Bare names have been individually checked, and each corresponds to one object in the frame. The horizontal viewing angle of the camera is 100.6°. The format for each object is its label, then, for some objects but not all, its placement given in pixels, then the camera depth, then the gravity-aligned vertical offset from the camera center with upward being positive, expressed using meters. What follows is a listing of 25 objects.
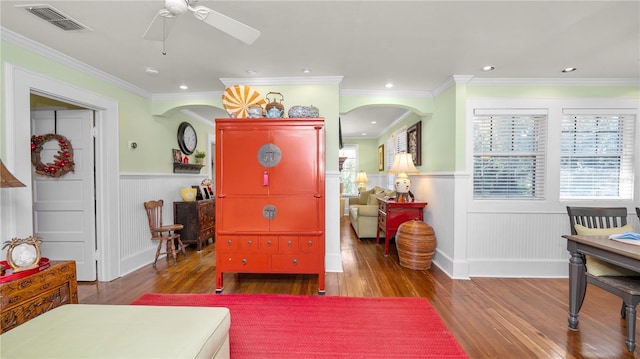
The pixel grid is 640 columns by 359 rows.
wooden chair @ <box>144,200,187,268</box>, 3.65 -0.76
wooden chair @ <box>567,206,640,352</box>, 1.78 -0.77
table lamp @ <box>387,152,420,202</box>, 3.86 +0.03
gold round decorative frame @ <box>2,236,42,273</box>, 1.77 -0.54
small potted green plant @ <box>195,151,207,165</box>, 5.03 +0.35
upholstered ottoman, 1.14 -0.76
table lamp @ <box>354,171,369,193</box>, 7.54 -0.15
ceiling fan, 1.39 +0.89
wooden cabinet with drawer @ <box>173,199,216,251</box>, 4.18 -0.72
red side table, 3.86 -0.57
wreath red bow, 2.88 +0.19
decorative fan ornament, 2.95 +0.82
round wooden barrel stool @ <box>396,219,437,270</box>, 3.40 -0.92
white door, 3.01 -0.28
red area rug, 1.86 -1.22
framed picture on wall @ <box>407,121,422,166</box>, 4.27 +0.55
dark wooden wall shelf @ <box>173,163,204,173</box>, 4.36 +0.12
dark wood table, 1.78 -0.59
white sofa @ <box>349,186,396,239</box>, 4.82 -0.81
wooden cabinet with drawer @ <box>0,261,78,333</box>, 1.62 -0.80
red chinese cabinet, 2.68 -0.22
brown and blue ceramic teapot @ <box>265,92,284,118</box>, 2.78 +0.68
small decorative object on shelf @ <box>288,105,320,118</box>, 2.80 +0.66
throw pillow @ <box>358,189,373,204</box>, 6.02 -0.50
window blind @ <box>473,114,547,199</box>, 3.32 +0.23
